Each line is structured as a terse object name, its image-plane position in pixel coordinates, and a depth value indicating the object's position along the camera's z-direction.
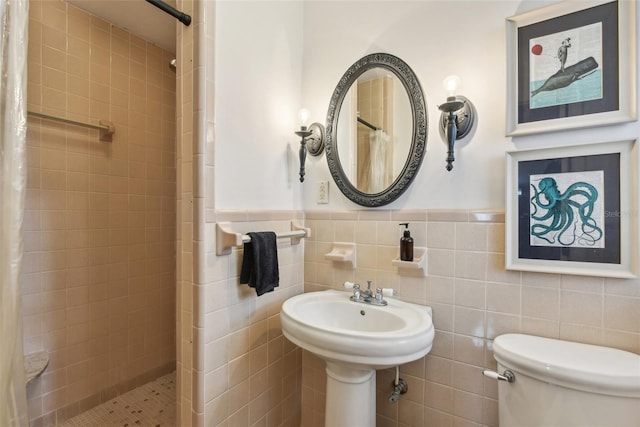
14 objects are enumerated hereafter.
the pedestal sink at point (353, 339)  0.92
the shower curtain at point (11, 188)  0.87
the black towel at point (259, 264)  1.18
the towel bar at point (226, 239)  1.10
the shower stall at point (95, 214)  1.57
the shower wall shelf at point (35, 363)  1.40
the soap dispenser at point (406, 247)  1.24
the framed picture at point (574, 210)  0.92
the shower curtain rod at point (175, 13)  0.97
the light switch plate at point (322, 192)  1.52
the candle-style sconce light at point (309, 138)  1.43
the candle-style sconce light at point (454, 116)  1.08
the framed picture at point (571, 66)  0.92
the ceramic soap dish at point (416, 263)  1.23
